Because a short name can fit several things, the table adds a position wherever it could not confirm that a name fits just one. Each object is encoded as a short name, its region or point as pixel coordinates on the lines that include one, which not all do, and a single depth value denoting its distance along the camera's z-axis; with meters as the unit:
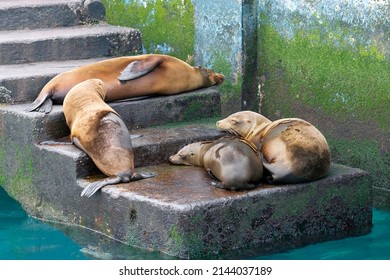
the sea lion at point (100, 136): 11.13
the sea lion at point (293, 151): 10.84
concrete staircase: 10.35
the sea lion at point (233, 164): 10.60
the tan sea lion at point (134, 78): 12.73
